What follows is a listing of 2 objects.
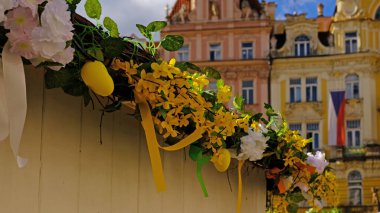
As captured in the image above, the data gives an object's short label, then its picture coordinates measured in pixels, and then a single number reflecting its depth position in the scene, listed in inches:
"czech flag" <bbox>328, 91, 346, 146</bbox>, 1170.0
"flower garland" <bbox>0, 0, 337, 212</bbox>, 68.9
